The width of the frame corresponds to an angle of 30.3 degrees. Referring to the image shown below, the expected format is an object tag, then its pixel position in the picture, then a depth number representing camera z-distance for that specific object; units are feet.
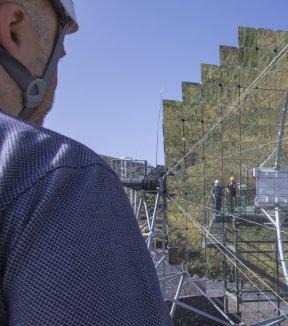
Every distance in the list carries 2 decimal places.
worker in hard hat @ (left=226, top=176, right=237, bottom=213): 26.51
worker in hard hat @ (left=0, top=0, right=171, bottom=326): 1.77
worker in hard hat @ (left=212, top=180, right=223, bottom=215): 26.73
